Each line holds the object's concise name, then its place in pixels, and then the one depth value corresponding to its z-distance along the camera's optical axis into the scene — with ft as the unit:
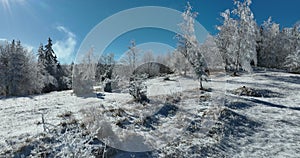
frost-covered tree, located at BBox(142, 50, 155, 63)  111.96
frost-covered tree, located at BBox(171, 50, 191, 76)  77.41
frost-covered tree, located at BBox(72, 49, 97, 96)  48.12
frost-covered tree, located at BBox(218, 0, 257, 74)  63.52
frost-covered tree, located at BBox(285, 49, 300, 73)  68.69
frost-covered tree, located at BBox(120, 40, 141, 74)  94.39
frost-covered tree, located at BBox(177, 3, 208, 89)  69.11
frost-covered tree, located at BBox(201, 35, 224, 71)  77.56
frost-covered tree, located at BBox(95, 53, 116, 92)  54.75
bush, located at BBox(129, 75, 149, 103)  32.14
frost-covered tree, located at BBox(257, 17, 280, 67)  100.01
